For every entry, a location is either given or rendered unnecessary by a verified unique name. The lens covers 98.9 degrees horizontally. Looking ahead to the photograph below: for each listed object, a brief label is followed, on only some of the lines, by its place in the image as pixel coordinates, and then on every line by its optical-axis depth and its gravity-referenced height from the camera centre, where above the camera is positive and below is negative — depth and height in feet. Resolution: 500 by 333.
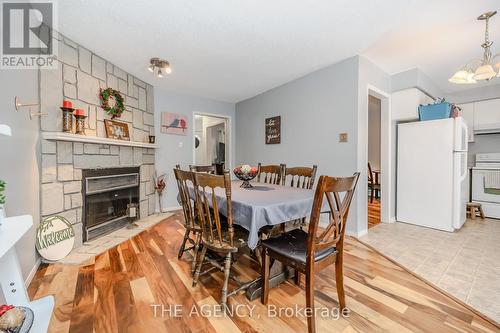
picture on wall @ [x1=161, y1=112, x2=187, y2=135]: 13.29 +2.63
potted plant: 2.88 -0.48
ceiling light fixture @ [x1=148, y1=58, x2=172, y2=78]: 9.28 +4.41
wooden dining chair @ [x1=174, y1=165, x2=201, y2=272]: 5.95 -1.25
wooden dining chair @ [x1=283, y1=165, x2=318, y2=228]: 6.93 -0.33
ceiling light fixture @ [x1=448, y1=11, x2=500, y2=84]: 6.87 +3.20
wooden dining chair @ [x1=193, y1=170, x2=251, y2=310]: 4.64 -1.73
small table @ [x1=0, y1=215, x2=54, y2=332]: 2.81 -1.67
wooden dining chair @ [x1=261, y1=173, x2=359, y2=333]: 3.95 -1.75
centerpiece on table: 6.71 -0.24
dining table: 4.55 -1.01
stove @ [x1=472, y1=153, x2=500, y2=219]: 11.60 -1.07
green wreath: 9.25 +2.80
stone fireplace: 7.18 +0.85
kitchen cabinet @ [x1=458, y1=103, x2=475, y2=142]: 12.99 +3.04
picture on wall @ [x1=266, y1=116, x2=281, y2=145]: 12.72 +2.10
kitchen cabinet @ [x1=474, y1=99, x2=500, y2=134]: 12.19 +2.82
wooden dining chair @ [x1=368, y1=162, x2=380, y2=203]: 14.91 -1.56
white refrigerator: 9.51 -0.44
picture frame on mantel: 9.50 +1.61
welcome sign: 6.63 -2.38
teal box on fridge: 9.59 +2.47
